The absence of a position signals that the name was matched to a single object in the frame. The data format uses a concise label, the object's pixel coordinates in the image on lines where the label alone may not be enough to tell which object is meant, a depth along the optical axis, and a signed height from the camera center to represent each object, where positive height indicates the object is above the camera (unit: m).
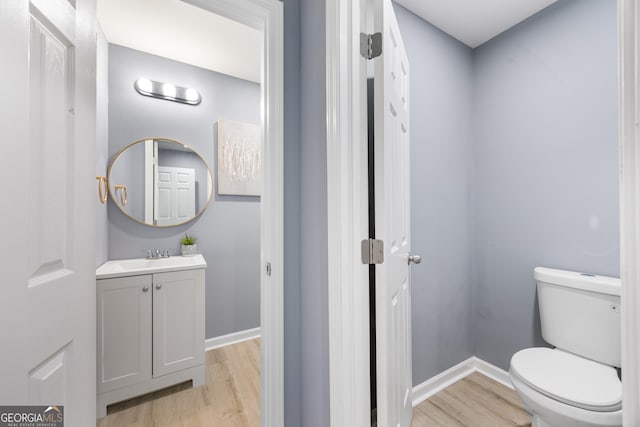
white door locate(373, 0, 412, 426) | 0.91 -0.02
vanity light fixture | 2.16 +1.07
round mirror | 2.13 +0.29
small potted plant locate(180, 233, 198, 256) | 2.32 -0.27
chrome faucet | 2.21 -0.32
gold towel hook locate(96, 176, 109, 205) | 1.71 +0.17
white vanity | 1.64 -0.75
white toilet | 1.06 -0.75
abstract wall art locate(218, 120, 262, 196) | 2.54 +0.57
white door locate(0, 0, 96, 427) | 0.53 +0.03
